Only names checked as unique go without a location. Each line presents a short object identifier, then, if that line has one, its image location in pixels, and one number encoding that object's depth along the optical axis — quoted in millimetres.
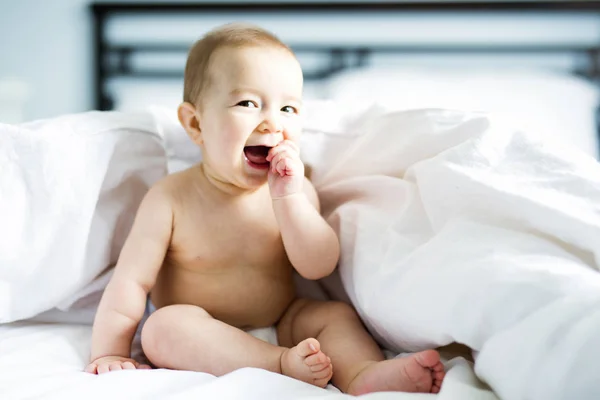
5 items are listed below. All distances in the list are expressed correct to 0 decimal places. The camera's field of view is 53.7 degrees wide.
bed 571
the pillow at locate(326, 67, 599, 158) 1803
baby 765
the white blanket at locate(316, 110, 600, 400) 531
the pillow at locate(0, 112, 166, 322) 845
